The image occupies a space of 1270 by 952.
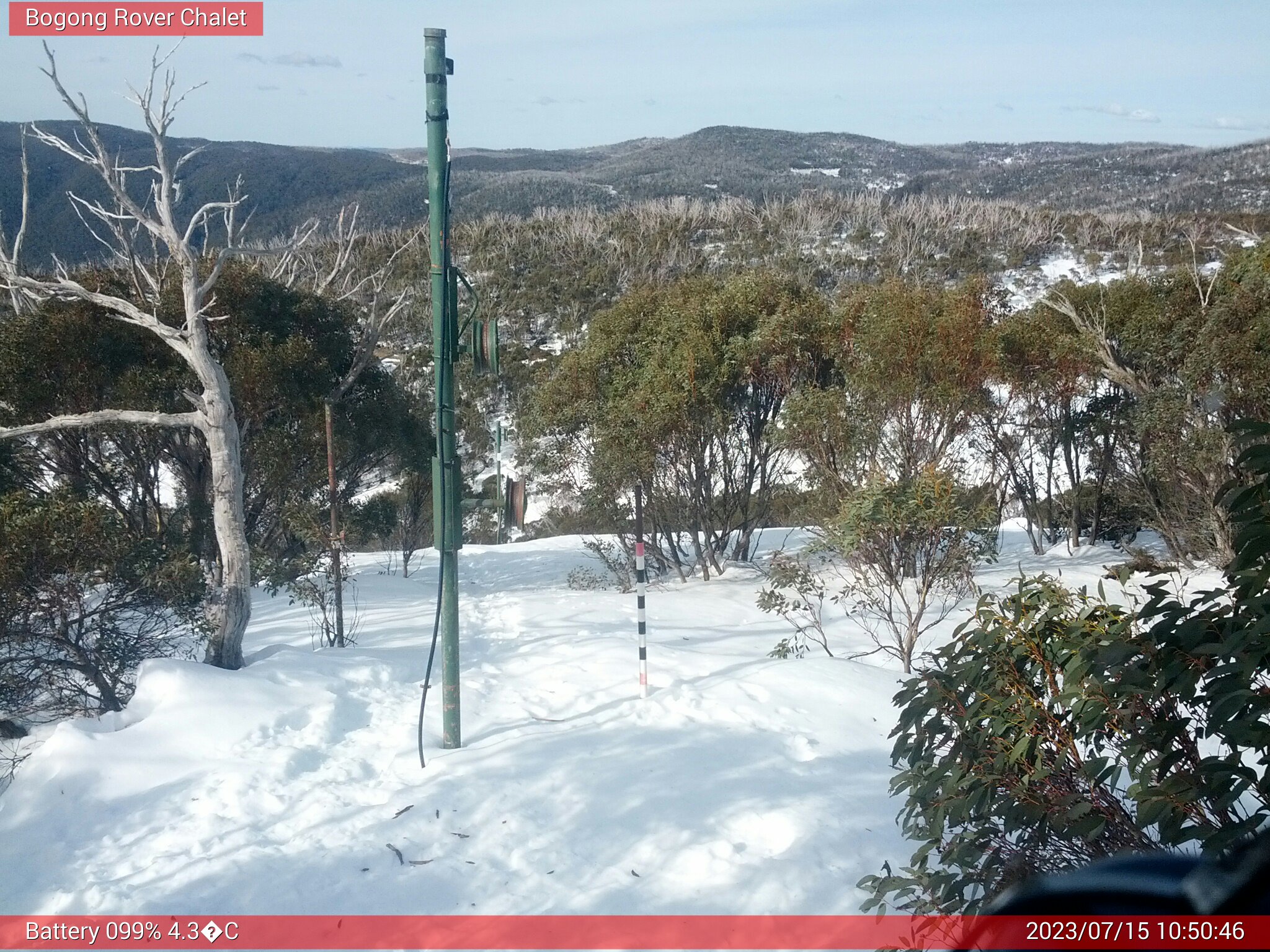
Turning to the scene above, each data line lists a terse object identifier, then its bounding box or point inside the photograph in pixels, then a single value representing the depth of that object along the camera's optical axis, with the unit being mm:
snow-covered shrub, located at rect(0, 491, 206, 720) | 6223
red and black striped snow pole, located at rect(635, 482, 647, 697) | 5754
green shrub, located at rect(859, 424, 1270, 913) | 2180
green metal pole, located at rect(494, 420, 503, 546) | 5215
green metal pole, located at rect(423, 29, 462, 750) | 4602
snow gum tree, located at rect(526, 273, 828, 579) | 11539
